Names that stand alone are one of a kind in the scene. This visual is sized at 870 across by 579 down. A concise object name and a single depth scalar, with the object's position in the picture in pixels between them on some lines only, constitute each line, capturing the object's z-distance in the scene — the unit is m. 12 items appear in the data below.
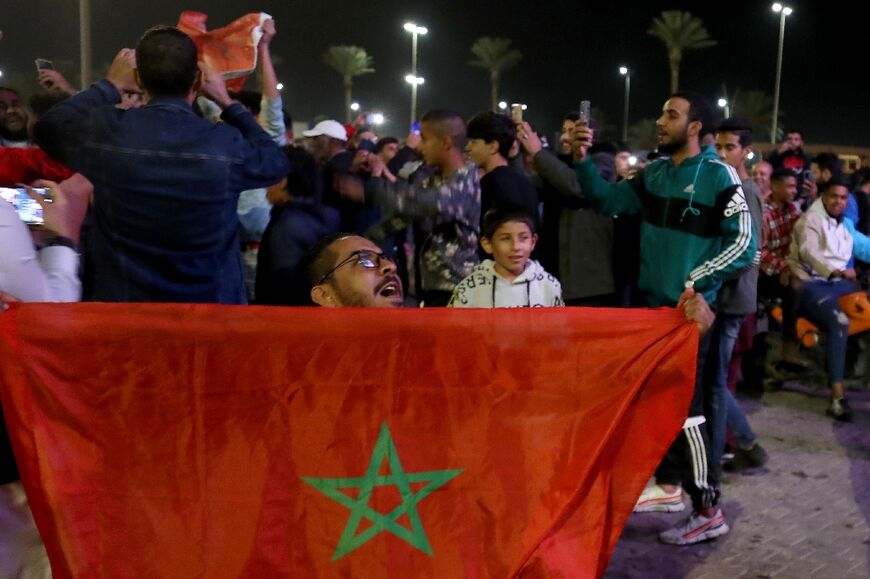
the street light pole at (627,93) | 73.50
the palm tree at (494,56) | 66.81
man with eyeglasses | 3.59
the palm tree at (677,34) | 58.81
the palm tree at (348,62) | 68.31
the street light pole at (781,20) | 42.50
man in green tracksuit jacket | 5.12
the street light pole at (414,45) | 40.88
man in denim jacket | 3.86
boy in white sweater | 4.99
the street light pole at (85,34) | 7.92
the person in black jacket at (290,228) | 5.42
